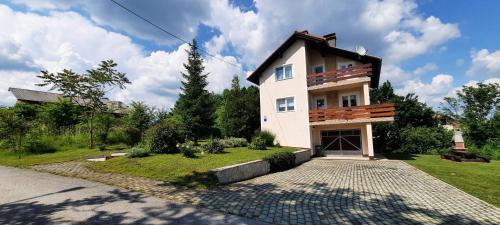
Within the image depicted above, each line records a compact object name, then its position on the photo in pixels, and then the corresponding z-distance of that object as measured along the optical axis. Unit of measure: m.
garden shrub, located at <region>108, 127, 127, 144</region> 22.20
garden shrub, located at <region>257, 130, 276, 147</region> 20.89
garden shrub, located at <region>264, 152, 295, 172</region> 13.28
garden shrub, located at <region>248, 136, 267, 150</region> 17.83
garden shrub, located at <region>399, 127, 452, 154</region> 24.45
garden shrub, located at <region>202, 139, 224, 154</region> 14.83
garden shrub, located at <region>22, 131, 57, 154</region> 17.55
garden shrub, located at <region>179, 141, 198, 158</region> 12.92
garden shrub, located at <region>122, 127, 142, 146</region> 20.80
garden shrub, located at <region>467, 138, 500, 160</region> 21.12
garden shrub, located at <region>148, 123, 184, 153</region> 14.47
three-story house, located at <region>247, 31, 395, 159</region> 18.94
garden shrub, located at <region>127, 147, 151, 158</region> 13.26
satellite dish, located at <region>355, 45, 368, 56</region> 18.89
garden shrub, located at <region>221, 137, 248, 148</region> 19.25
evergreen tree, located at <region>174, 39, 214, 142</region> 25.55
